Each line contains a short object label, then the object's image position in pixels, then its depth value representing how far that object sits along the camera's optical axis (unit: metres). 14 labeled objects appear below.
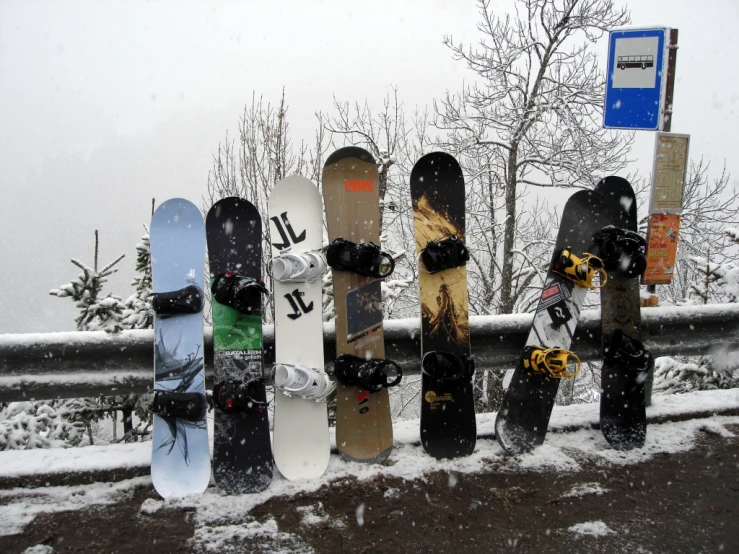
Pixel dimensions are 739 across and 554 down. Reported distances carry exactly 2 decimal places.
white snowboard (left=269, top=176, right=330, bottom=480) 2.54
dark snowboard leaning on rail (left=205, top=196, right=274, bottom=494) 2.43
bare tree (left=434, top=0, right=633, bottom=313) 11.93
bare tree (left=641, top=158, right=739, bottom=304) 12.53
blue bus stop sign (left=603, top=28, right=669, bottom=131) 3.15
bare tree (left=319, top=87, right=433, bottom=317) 12.38
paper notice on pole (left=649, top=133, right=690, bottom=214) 3.10
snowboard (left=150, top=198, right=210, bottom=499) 2.39
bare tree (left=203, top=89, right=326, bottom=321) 10.29
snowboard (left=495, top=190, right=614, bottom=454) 2.81
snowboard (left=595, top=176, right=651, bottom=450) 2.83
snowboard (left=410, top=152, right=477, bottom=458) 2.71
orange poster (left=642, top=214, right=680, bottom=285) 3.16
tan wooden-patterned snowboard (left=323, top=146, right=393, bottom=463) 2.67
